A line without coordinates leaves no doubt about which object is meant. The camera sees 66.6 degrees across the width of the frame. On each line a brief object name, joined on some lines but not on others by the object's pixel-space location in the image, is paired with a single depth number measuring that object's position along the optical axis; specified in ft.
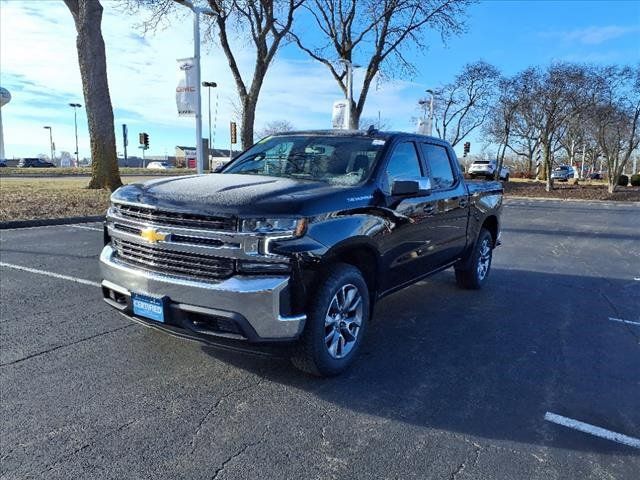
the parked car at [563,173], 163.22
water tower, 287.96
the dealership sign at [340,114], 69.87
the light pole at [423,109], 89.20
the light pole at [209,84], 128.28
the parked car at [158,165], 241.14
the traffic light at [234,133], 95.44
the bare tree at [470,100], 117.60
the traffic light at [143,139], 127.65
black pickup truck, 10.27
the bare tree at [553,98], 90.48
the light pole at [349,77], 74.64
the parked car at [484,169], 124.98
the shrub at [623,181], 130.11
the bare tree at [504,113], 104.88
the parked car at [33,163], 227.20
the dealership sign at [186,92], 48.81
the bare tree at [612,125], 90.33
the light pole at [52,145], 313.94
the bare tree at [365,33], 79.77
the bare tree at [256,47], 67.51
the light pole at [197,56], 48.55
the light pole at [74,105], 240.53
